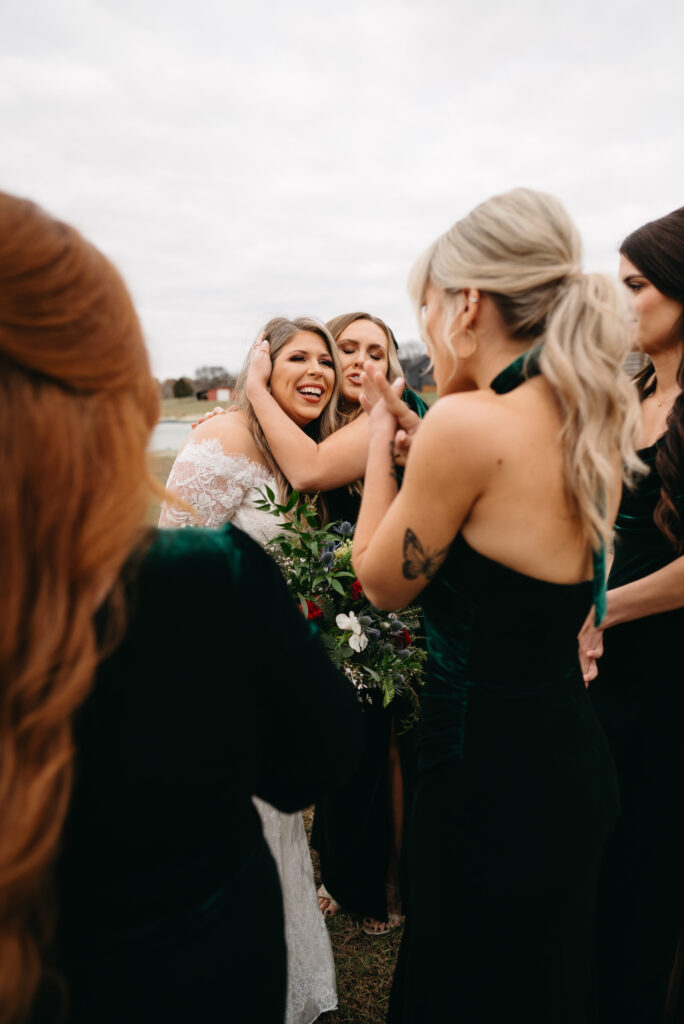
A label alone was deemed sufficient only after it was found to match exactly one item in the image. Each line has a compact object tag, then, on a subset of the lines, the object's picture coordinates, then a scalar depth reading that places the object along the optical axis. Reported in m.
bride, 2.63
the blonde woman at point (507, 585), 1.47
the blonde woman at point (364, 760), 2.86
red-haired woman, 0.87
